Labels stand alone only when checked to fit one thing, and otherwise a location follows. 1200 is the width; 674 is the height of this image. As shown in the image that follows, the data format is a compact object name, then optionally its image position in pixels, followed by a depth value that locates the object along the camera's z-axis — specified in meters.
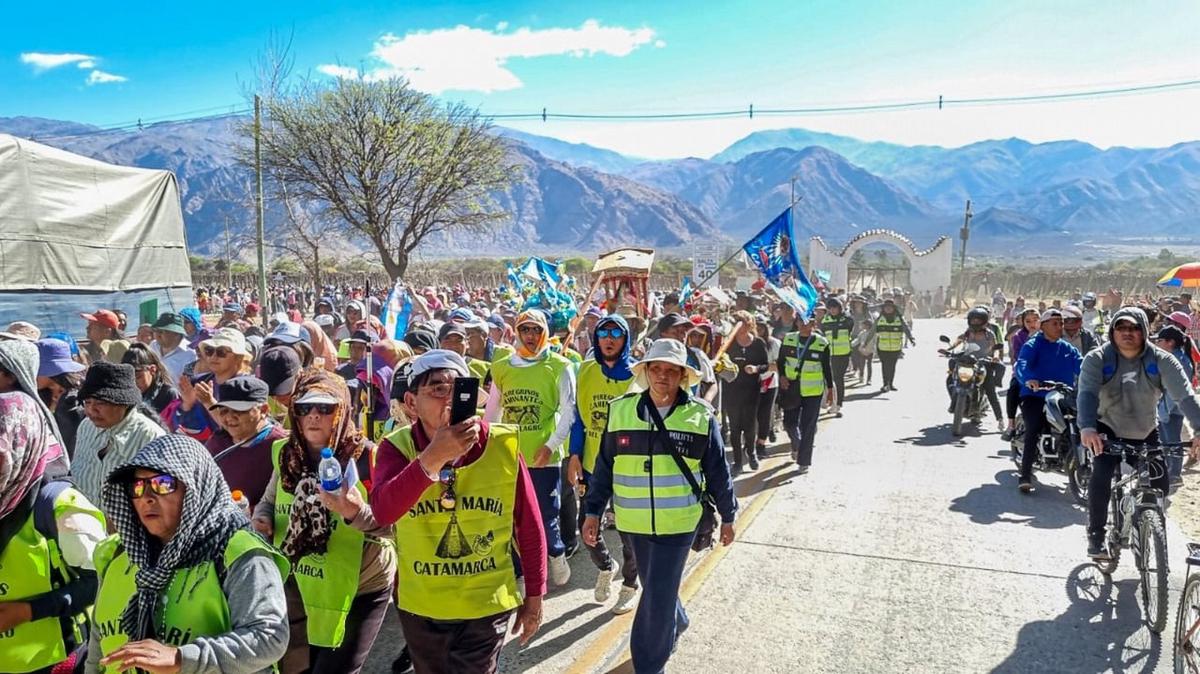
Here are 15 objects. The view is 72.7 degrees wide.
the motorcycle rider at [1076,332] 7.84
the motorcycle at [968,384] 11.05
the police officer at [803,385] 8.87
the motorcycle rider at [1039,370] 7.70
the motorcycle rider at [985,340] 11.51
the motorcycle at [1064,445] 7.39
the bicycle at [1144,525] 4.71
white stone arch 43.62
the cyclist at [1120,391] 5.38
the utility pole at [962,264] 47.03
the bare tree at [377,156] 23.88
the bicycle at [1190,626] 3.94
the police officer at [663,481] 4.00
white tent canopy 10.05
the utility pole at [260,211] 16.31
